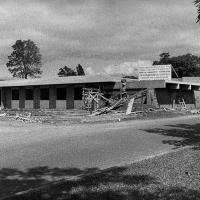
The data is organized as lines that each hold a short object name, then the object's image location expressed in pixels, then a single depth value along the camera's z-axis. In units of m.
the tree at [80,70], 74.34
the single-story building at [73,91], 29.64
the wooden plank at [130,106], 25.68
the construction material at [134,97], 25.99
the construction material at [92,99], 29.22
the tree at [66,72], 75.18
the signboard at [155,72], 31.92
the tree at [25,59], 85.31
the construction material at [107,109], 26.20
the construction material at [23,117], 22.74
